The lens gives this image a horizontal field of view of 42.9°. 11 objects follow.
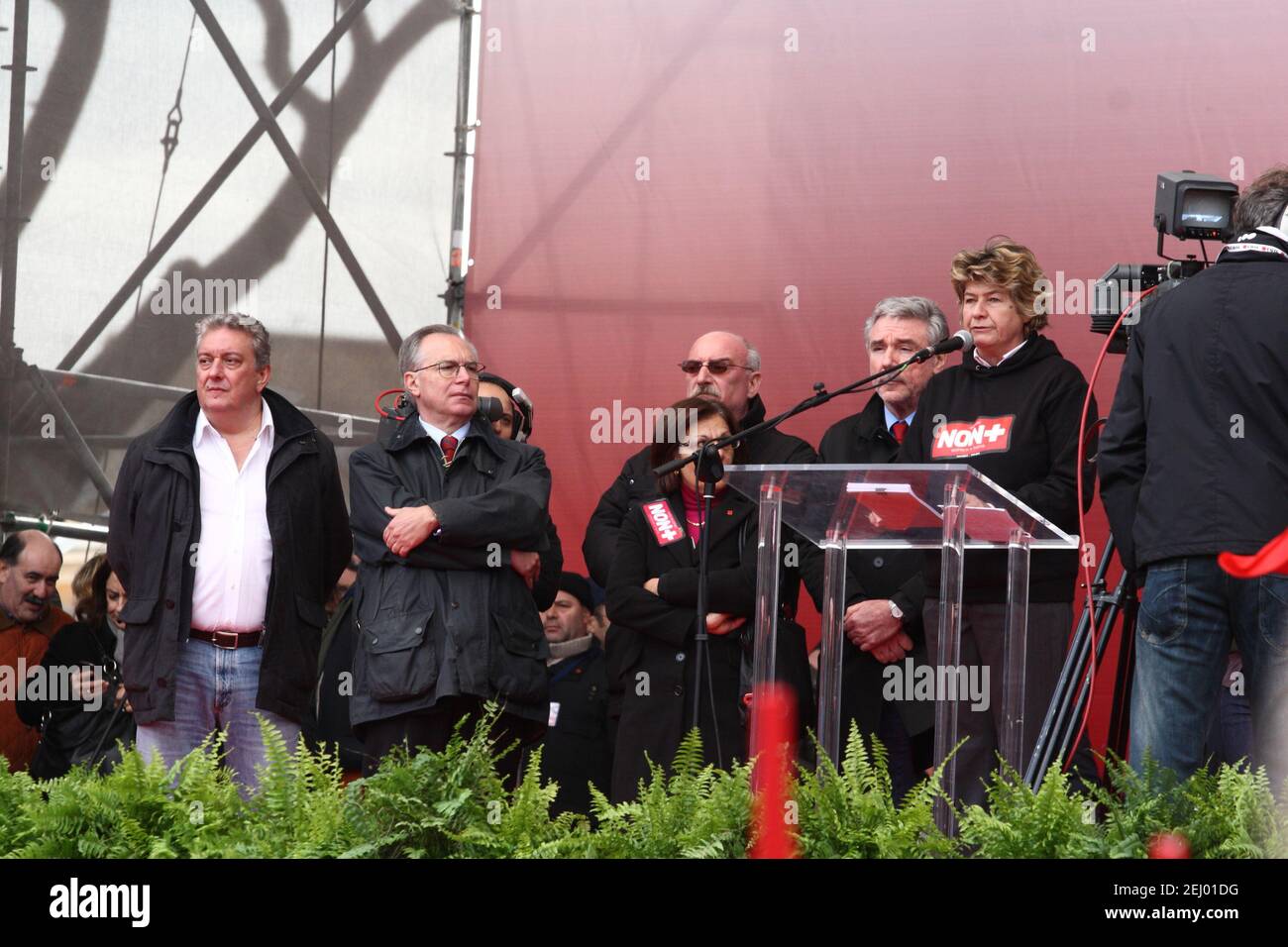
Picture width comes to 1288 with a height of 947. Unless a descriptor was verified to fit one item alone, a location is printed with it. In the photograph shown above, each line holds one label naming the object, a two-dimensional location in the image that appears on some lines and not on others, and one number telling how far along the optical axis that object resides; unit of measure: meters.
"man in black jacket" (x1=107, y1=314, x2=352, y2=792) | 4.10
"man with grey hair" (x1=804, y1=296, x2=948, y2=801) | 4.31
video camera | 3.62
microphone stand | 3.63
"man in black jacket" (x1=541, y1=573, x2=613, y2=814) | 5.15
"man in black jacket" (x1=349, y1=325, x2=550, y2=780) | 4.09
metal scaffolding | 5.66
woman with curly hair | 3.93
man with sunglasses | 4.25
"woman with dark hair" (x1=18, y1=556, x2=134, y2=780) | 5.06
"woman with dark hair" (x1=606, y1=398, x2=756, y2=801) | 4.35
